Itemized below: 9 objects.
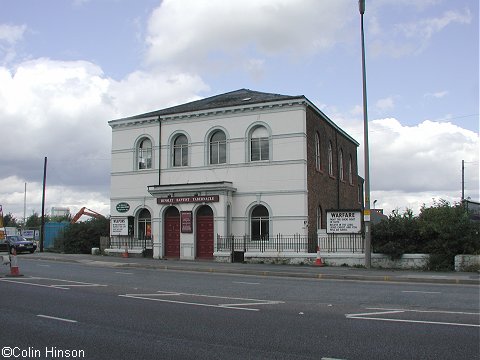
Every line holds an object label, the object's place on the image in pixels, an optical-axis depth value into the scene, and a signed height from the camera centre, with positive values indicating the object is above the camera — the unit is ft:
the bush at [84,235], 109.91 -2.07
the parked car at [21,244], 114.32 -4.09
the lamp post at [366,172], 67.77 +6.92
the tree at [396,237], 70.12 -1.73
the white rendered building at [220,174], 86.74 +9.20
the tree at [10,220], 354.00 +4.06
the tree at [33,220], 316.40 +3.61
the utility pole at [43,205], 124.05 +4.85
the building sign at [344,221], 76.95 +0.53
